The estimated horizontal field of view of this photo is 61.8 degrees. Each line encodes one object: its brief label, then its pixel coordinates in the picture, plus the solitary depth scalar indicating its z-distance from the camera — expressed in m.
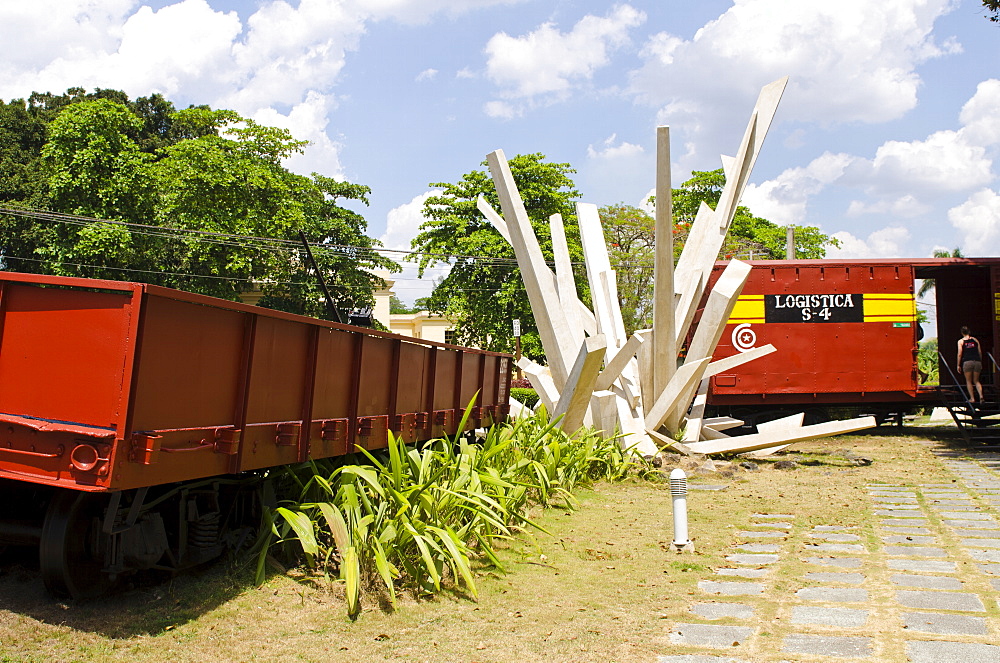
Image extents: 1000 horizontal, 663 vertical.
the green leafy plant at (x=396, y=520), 4.91
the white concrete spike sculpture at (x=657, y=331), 10.84
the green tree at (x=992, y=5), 12.93
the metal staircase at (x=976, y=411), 14.16
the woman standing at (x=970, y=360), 14.52
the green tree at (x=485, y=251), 27.97
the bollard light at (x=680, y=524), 6.33
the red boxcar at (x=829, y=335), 15.26
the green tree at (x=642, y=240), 31.28
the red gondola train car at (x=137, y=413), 3.82
